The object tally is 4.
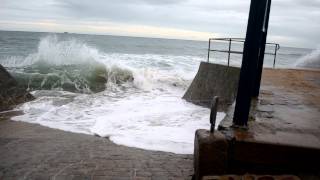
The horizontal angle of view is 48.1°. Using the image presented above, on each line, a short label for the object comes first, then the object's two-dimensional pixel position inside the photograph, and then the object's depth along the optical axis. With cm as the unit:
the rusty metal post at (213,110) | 425
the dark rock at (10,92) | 1162
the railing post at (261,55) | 698
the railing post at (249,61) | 439
